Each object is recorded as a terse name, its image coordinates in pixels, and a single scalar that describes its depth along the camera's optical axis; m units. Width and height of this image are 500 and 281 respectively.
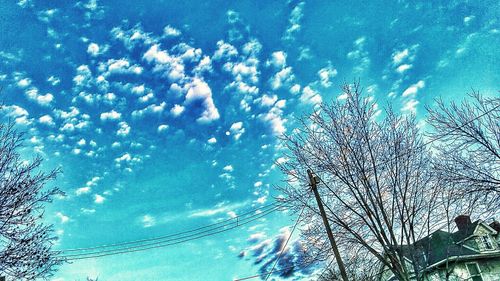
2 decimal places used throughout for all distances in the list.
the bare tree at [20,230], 10.11
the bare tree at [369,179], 12.60
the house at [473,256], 24.47
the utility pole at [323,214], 10.99
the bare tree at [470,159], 13.50
